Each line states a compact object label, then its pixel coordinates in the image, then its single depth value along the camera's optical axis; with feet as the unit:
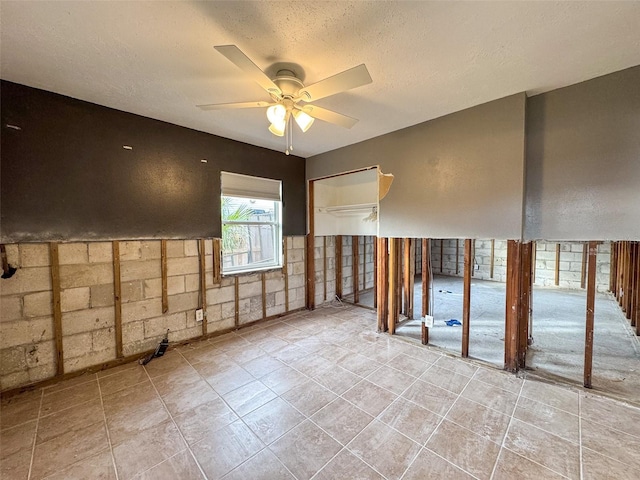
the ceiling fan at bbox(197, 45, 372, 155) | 4.75
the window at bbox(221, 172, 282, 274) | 11.47
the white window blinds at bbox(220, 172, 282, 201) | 11.29
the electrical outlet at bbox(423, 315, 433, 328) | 9.75
